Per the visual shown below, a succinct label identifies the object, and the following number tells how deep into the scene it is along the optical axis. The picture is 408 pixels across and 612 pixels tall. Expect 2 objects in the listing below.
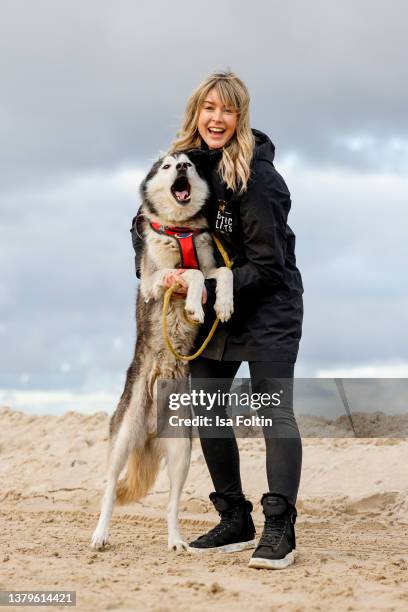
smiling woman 4.87
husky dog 5.32
